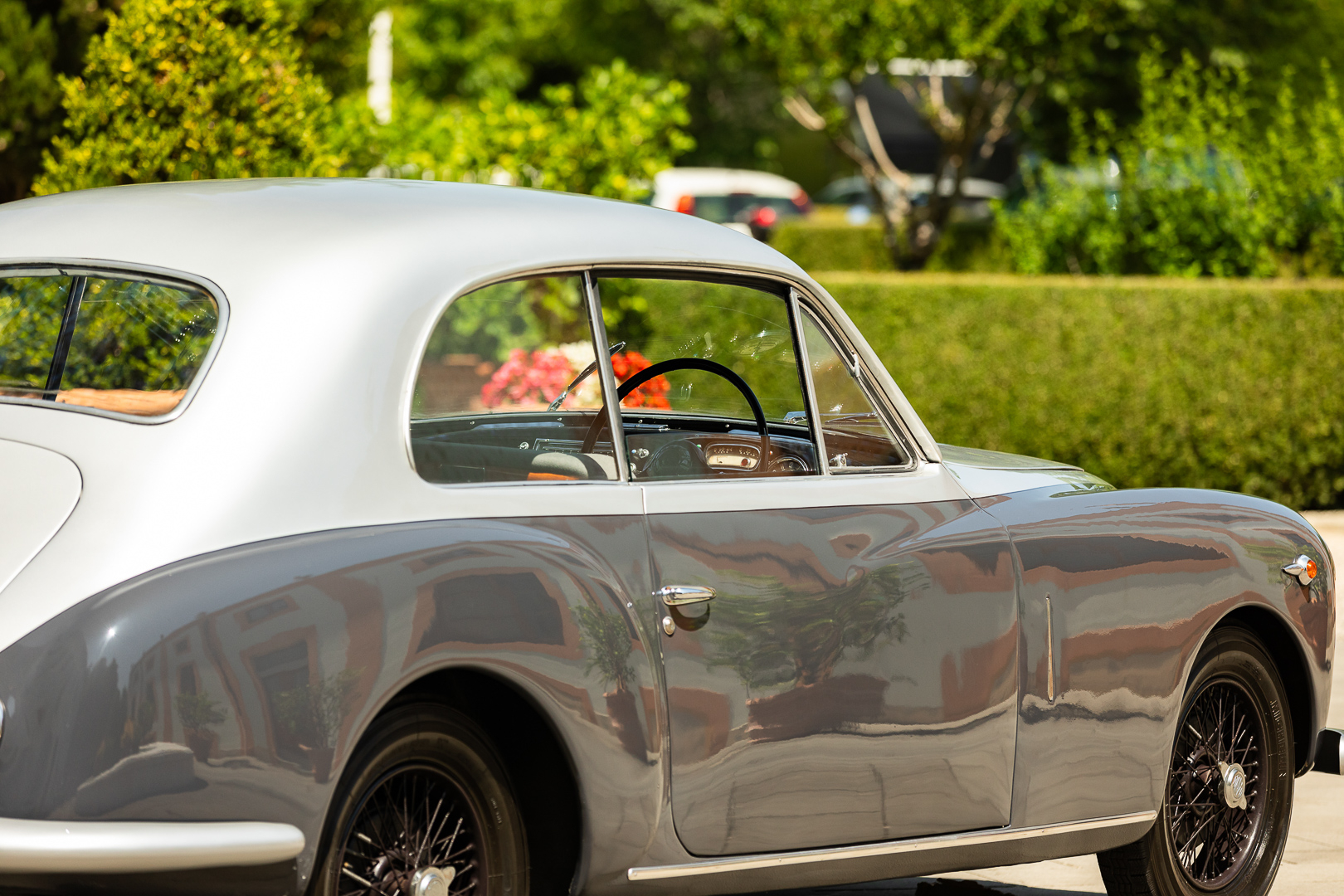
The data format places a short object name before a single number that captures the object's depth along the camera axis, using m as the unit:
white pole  39.43
